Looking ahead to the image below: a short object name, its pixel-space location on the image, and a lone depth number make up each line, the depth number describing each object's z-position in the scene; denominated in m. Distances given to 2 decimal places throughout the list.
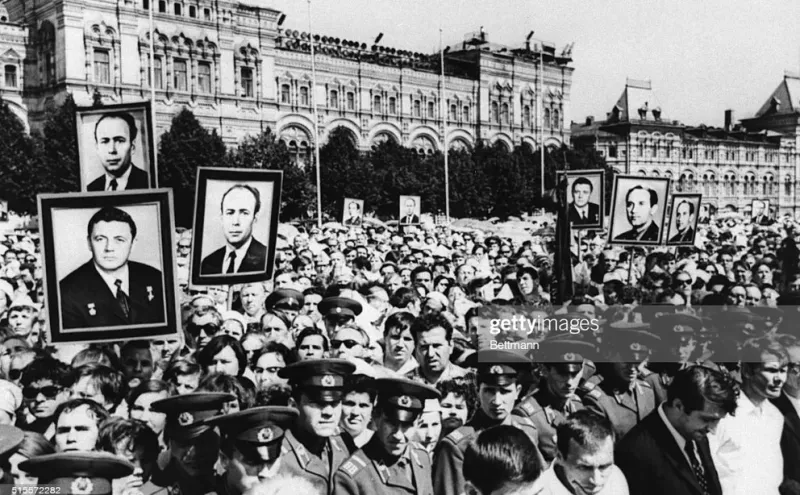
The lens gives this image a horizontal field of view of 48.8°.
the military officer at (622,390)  4.42
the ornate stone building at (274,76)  32.91
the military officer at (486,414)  3.85
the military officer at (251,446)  3.38
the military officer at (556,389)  4.16
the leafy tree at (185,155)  26.75
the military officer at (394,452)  3.67
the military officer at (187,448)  3.73
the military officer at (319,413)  3.84
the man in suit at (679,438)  3.77
